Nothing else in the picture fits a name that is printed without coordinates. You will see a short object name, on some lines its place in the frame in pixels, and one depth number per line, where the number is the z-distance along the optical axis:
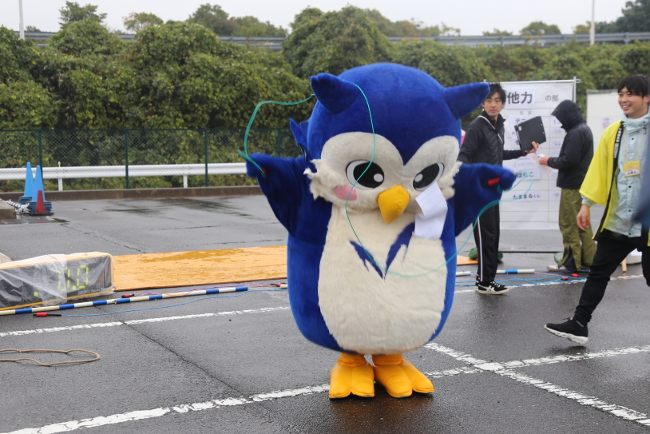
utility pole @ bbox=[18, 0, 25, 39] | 24.62
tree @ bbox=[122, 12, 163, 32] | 35.34
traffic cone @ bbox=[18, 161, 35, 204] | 15.02
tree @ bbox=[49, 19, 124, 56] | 22.84
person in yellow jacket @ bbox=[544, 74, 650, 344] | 4.84
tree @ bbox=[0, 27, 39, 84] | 19.89
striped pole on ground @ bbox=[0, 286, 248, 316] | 5.90
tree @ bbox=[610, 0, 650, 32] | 51.38
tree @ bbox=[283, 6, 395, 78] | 24.19
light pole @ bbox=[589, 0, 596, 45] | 40.93
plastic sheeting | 5.95
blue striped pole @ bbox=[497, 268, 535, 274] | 7.81
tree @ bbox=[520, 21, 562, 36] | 57.16
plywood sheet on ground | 7.25
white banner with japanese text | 8.89
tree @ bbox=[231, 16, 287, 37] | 42.62
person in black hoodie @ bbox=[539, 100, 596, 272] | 7.56
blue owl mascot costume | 3.57
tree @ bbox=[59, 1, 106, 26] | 34.64
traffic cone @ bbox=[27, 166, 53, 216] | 13.75
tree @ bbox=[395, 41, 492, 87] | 25.52
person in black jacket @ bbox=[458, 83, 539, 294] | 6.80
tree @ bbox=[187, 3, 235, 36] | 46.28
